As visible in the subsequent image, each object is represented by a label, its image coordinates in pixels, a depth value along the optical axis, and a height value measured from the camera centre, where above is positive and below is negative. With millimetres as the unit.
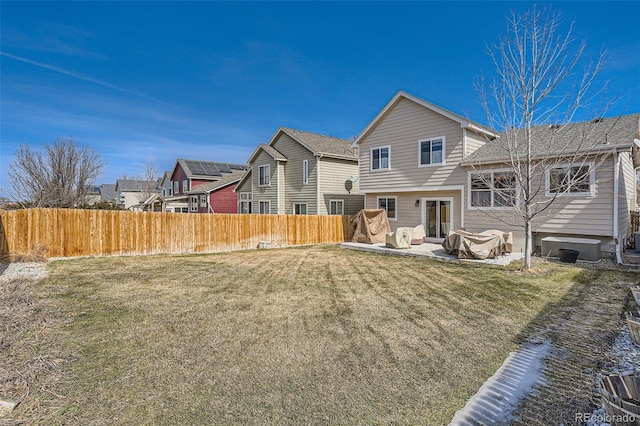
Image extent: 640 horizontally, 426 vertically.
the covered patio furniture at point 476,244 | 10445 -1208
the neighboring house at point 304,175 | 19594 +2292
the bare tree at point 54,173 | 16281 +2084
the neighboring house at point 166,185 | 38378 +3329
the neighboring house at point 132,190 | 45212 +3015
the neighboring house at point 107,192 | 53028 +3285
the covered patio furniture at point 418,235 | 13945 -1175
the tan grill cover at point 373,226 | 15859 -854
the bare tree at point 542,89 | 8914 +3513
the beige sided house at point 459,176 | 10375 +1383
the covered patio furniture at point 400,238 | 13125 -1214
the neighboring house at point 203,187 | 29312 +2414
